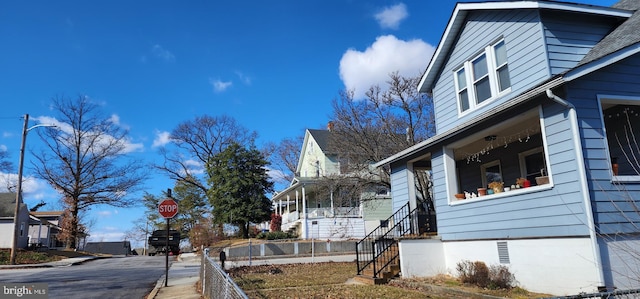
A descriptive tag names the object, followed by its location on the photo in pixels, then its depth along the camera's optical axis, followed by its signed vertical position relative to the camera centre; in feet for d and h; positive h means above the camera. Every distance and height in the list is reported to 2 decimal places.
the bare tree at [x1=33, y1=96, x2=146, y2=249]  113.75 +15.31
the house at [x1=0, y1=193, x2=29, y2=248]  105.09 +5.27
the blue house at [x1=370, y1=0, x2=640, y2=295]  22.98 +5.68
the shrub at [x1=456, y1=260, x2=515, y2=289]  27.48 -3.71
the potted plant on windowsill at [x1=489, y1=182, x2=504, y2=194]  30.86 +2.48
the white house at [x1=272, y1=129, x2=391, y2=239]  70.22 +4.04
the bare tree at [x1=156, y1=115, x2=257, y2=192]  136.26 +29.21
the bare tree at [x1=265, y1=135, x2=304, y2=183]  144.25 +25.77
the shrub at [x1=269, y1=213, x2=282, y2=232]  105.70 +1.80
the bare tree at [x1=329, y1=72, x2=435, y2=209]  63.52 +14.80
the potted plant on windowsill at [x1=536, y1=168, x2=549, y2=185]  26.81 +2.49
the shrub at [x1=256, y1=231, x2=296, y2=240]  85.76 -1.09
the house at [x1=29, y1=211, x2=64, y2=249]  131.43 +3.90
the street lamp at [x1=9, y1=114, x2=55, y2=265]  72.94 +9.52
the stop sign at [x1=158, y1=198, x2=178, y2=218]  40.19 +2.57
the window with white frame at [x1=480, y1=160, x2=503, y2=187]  40.42 +4.78
